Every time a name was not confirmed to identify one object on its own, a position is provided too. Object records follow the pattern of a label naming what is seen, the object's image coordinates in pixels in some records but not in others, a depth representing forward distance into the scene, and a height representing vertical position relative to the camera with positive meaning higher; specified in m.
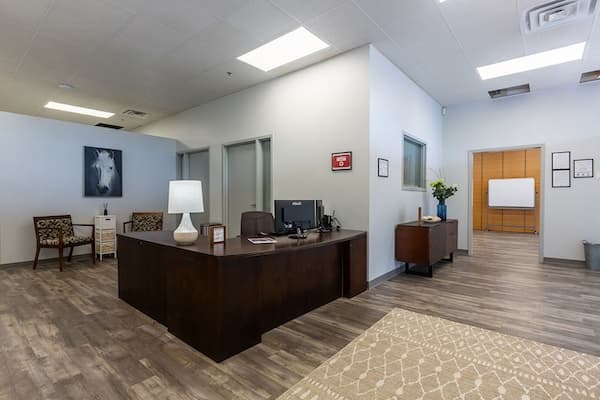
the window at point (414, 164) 5.04 +0.62
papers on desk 2.77 -0.42
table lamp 2.58 -0.06
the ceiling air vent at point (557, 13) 2.94 +1.96
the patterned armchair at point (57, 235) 4.72 -0.65
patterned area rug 1.79 -1.20
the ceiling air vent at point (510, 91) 5.21 +1.96
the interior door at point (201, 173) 6.42 +0.56
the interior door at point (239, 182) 5.47 +0.30
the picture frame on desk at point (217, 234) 2.46 -0.32
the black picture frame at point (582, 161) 4.96 +0.53
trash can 4.75 -0.97
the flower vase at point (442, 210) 5.21 -0.23
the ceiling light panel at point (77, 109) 6.26 +2.02
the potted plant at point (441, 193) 5.21 +0.08
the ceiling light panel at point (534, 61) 3.95 +2.00
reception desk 2.17 -0.79
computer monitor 3.19 -0.19
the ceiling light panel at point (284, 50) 3.64 +2.01
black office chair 3.53 -0.32
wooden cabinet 4.22 -0.70
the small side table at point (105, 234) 5.45 -0.68
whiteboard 9.11 +0.14
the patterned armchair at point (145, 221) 5.84 -0.48
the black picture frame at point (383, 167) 3.98 +0.42
